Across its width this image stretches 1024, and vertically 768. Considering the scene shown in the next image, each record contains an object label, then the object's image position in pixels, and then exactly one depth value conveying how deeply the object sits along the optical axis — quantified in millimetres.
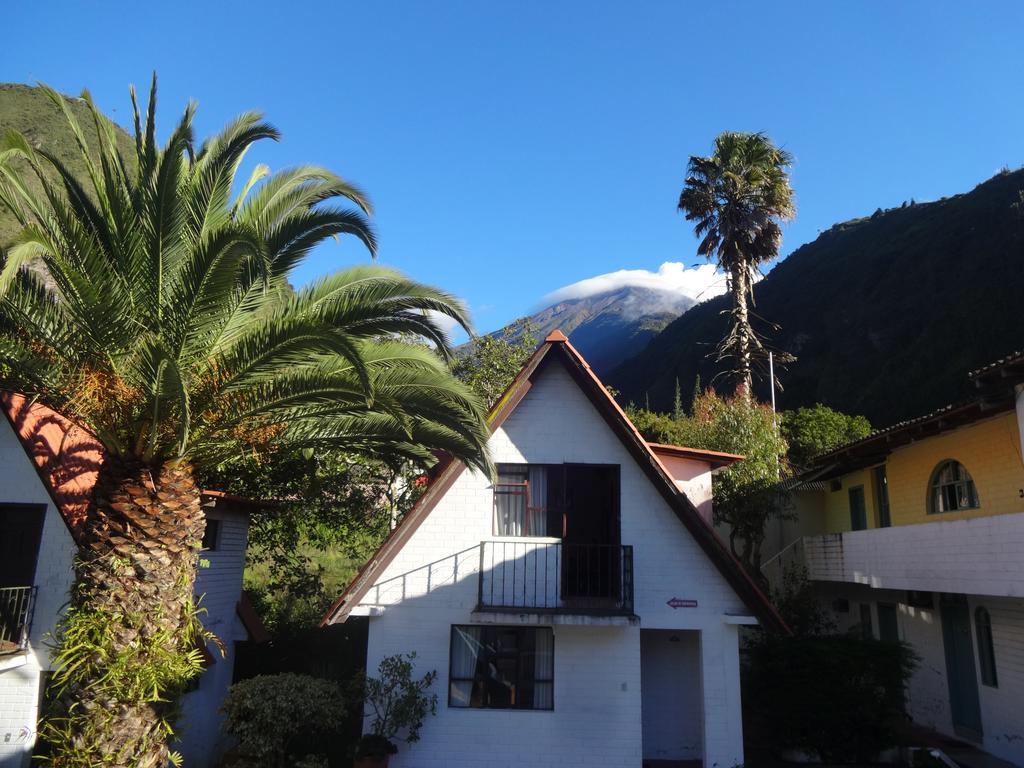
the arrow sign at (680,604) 12039
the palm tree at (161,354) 7898
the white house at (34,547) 11609
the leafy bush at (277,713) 11242
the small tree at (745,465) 19703
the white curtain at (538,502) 12562
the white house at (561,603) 11586
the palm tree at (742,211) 26312
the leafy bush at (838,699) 12500
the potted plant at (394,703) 11258
